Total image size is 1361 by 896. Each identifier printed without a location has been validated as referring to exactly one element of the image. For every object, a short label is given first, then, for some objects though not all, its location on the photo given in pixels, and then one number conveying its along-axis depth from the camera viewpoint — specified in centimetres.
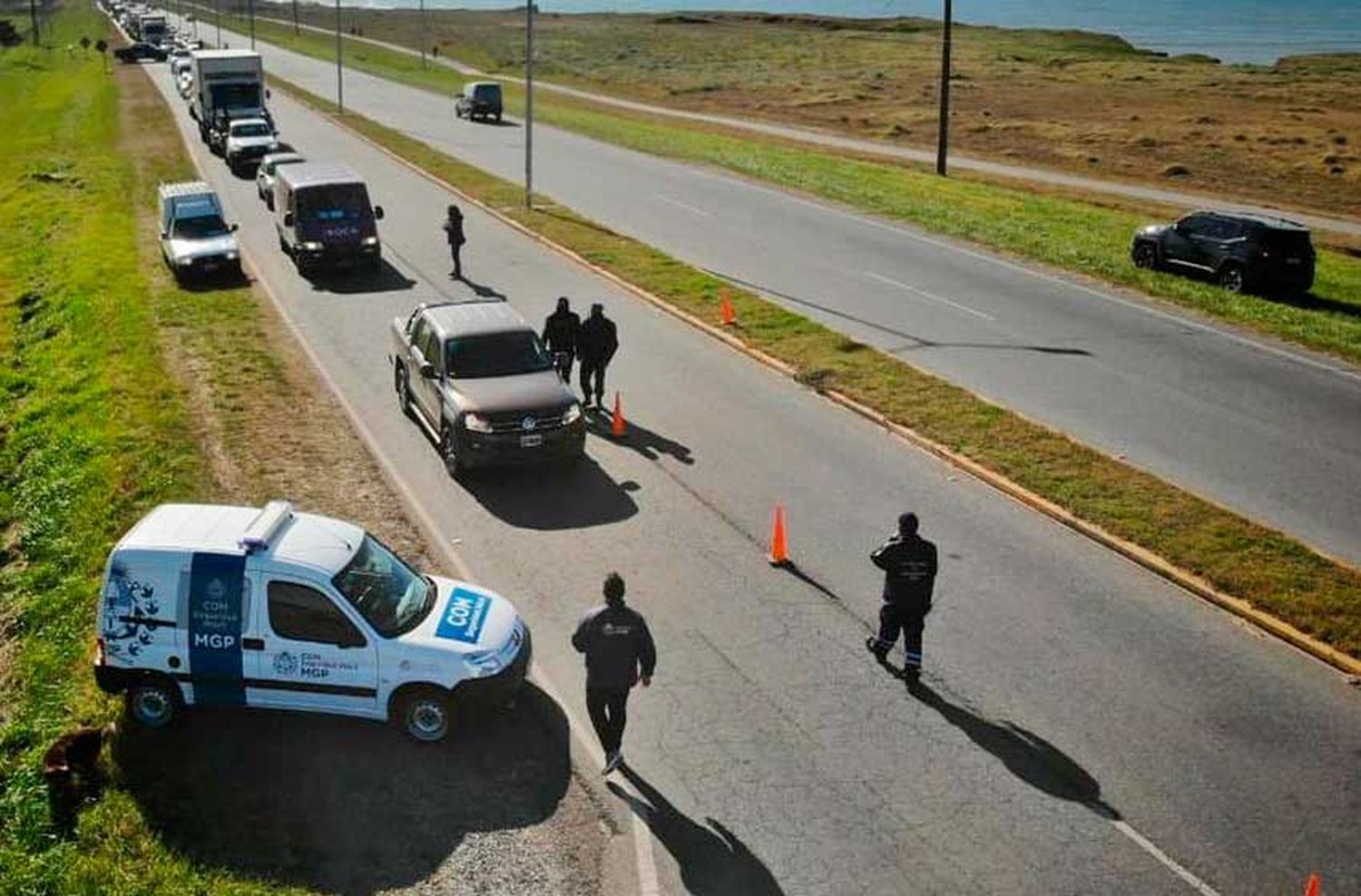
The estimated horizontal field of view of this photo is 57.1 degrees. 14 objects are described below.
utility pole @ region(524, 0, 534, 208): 3803
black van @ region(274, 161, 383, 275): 2939
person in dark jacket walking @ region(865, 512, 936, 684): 1205
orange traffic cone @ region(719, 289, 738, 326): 2545
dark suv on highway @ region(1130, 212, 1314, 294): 2925
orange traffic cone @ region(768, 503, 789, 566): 1483
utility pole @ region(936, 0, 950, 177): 4956
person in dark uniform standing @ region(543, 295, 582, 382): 2040
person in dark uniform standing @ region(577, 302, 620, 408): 1997
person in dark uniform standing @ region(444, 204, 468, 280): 2938
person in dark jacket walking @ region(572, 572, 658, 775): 1039
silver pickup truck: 1692
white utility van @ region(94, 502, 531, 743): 1098
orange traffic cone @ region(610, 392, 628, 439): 1931
